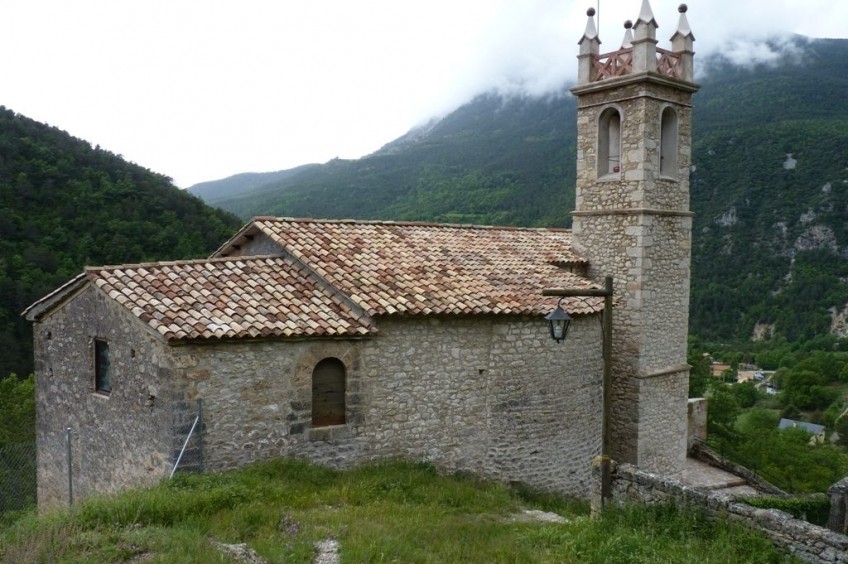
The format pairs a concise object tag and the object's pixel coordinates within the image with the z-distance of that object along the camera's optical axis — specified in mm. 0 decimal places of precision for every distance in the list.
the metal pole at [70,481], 10477
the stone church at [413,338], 9812
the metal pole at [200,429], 9461
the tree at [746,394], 46306
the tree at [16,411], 21391
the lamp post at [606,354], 8219
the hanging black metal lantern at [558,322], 7832
